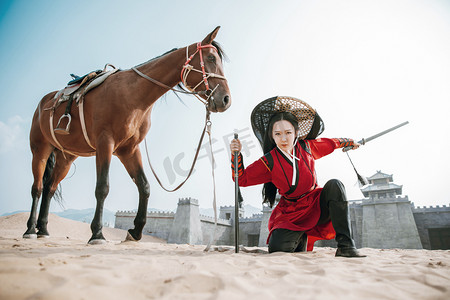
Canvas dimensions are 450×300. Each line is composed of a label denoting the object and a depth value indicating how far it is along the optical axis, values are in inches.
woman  119.3
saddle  157.5
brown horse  141.3
